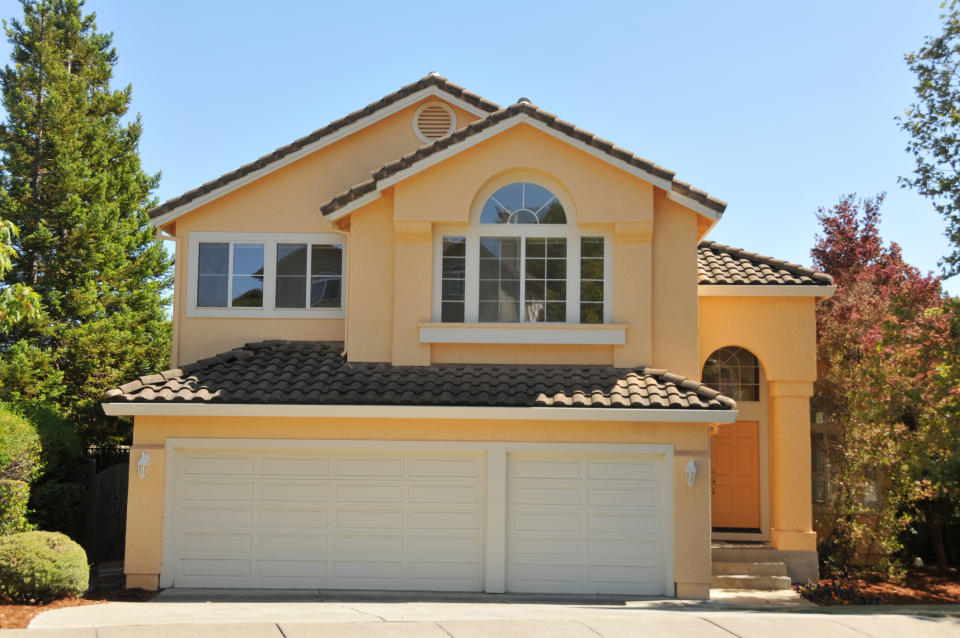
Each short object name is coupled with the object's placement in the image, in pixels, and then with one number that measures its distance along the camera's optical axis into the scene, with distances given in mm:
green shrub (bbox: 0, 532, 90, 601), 11312
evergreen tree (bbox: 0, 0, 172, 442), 22984
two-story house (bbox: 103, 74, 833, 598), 13727
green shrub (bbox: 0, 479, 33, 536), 12852
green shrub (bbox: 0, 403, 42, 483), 12977
